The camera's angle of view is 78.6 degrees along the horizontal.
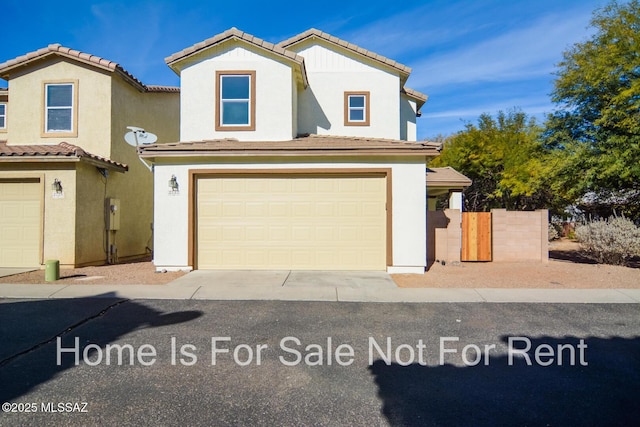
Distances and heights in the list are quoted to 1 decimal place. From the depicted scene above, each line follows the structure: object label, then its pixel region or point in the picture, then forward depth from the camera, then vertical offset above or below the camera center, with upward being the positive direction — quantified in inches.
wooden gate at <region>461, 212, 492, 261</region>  501.6 -30.2
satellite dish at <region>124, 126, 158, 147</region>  491.8 +98.5
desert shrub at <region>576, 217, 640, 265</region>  436.5 -27.5
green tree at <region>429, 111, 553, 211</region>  860.6 +128.5
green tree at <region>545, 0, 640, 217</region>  451.5 +127.9
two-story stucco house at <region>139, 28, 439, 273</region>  407.5 +11.9
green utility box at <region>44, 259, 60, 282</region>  369.4 -53.7
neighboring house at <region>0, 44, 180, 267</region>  450.9 +64.2
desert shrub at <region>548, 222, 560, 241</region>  953.5 -39.8
